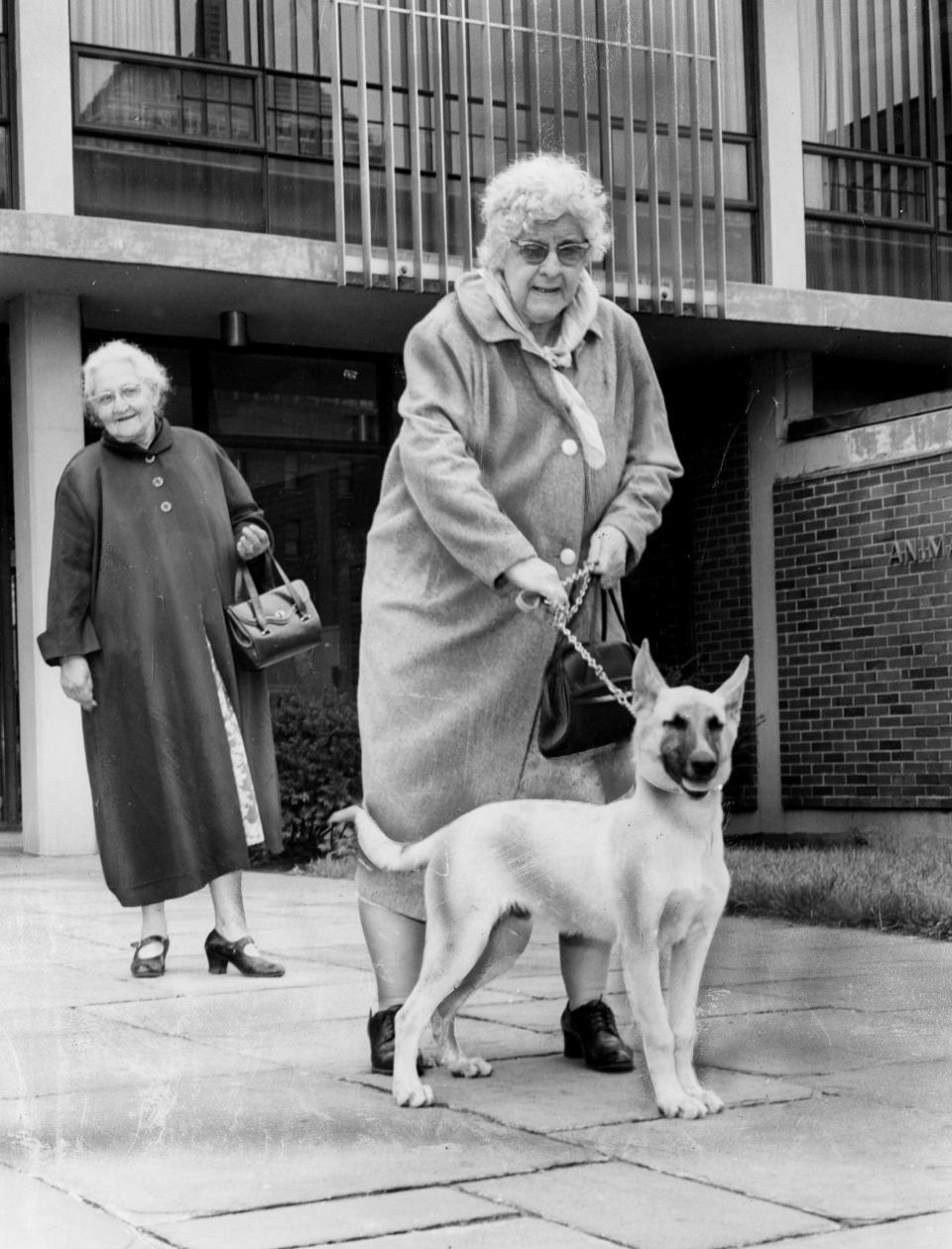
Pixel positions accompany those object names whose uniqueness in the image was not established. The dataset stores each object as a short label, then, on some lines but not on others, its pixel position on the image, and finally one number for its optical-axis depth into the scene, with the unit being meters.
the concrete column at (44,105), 11.28
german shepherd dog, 3.53
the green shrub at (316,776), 10.67
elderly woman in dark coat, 6.05
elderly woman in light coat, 4.12
